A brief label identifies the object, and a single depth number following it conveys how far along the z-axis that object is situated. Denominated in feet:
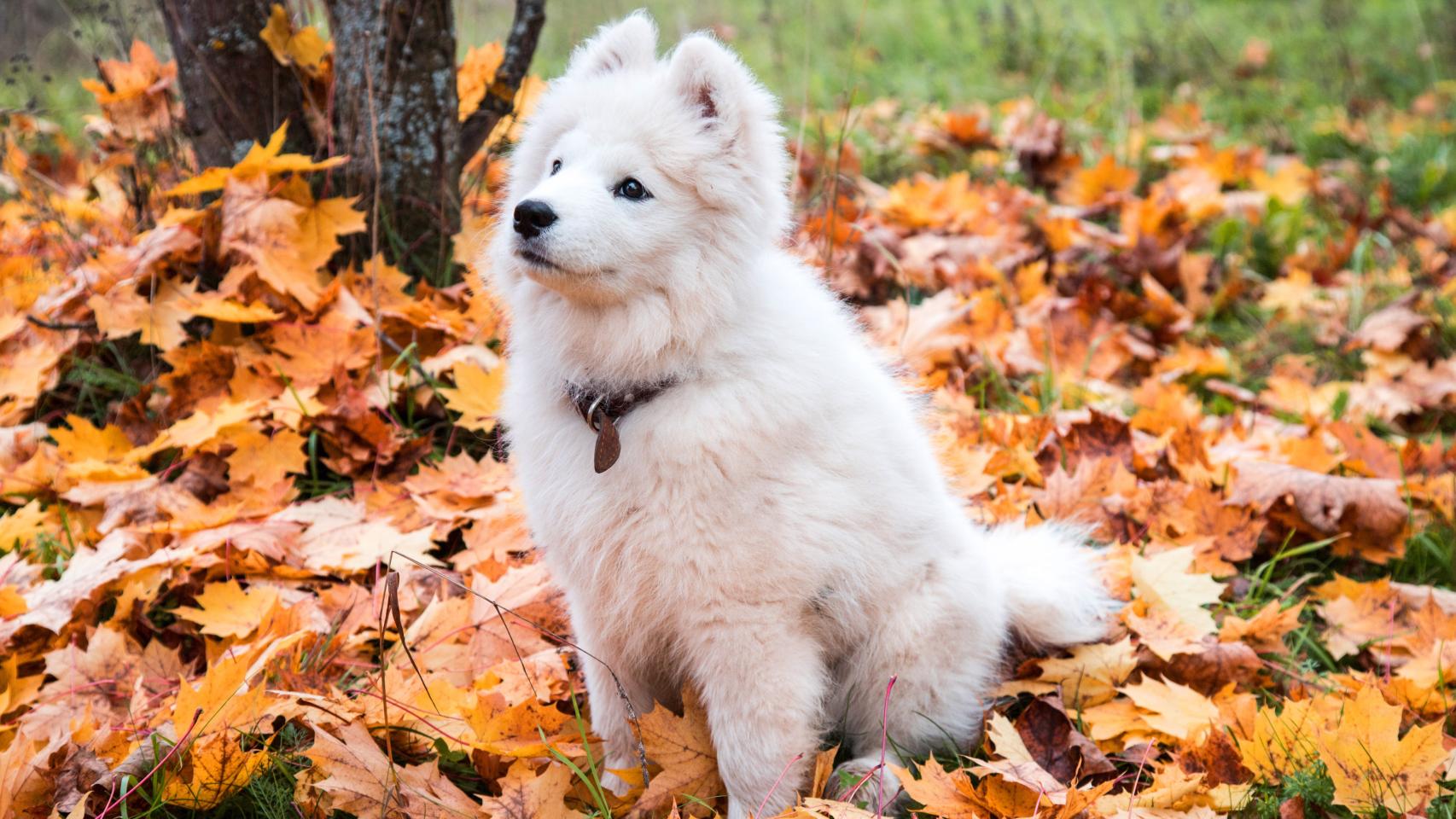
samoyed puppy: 6.52
